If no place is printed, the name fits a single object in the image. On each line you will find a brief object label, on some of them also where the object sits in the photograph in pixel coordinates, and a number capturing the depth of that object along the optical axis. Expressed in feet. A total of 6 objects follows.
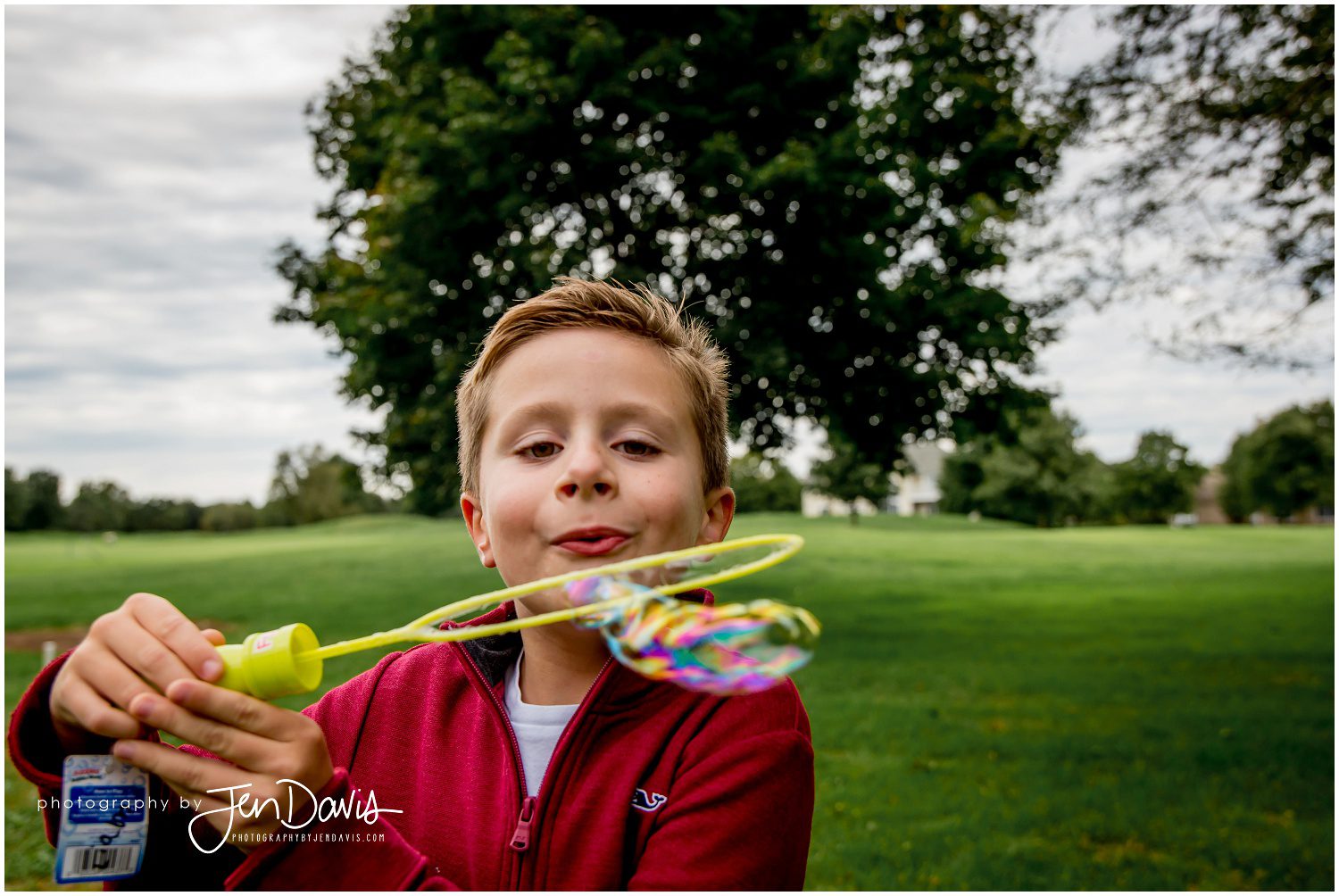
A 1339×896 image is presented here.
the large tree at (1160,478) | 220.84
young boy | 4.41
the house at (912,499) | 234.17
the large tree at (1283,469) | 183.21
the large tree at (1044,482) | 191.72
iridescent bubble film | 4.94
